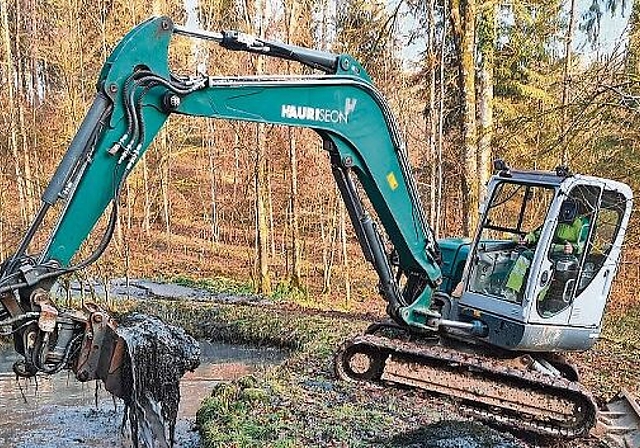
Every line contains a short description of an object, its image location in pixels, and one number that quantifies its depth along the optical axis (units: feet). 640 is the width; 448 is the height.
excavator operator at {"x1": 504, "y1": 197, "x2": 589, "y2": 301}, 22.52
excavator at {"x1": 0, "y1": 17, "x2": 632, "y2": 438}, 15.47
